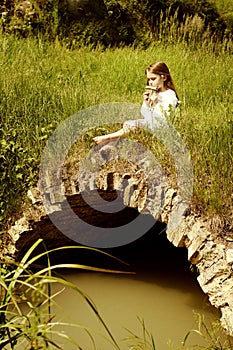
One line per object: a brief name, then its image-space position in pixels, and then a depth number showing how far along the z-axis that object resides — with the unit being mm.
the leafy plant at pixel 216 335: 5127
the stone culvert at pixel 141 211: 5145
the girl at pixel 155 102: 5926
